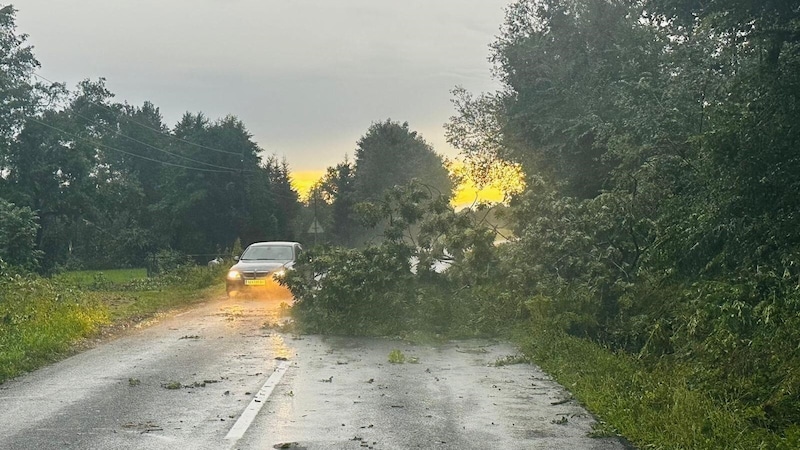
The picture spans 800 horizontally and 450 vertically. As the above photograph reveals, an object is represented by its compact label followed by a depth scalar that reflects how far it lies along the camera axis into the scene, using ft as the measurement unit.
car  81.87
